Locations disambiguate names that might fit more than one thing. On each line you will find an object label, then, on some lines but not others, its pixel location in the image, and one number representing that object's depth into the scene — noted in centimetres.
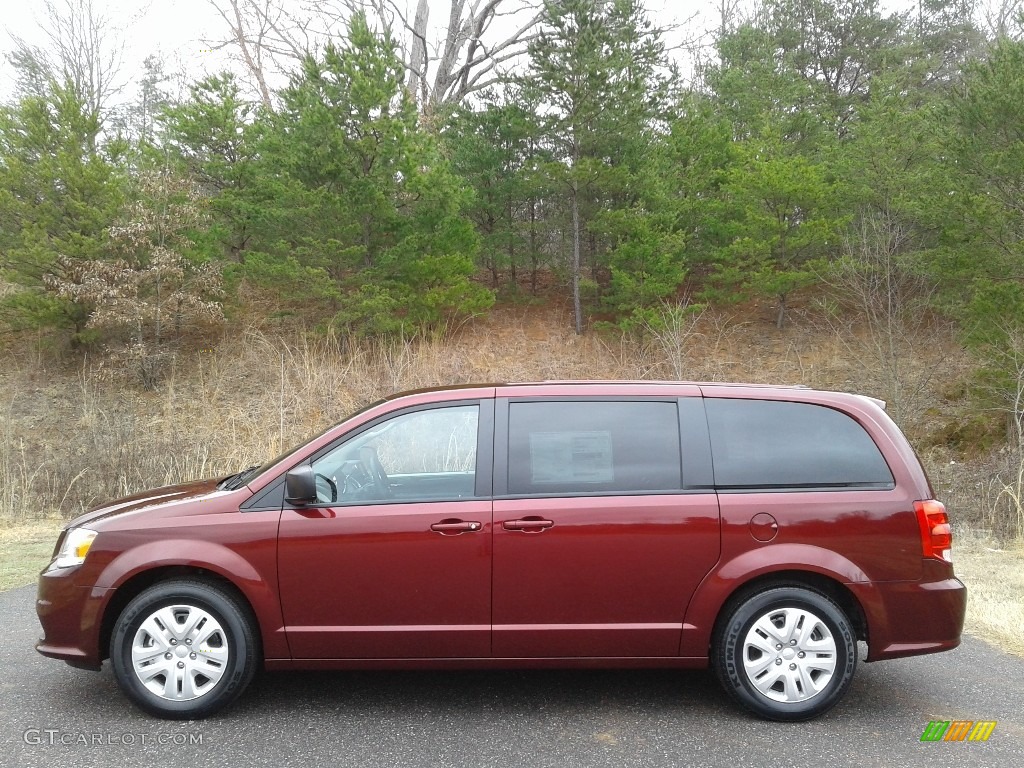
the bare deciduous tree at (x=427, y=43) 3020
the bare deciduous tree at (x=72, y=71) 3038
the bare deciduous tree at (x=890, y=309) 1803
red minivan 413
